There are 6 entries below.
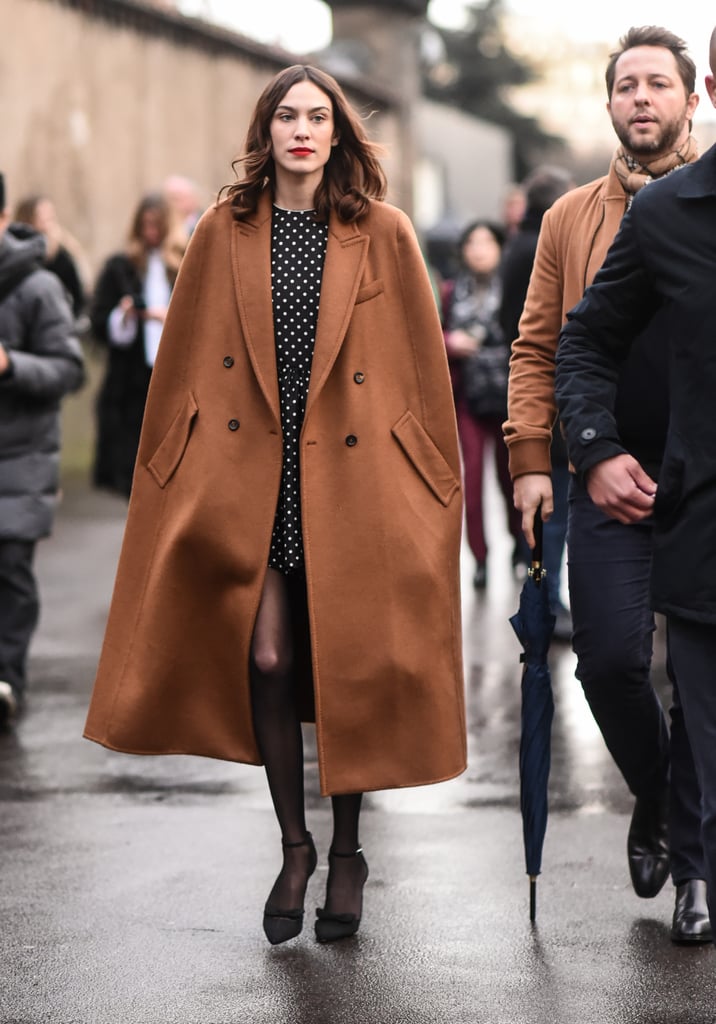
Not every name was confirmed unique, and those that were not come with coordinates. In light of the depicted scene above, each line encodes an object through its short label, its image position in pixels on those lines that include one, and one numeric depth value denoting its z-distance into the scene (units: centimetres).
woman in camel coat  926
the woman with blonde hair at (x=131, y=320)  1997
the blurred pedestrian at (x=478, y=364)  2084
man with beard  917
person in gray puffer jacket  1419
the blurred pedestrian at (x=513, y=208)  2718
